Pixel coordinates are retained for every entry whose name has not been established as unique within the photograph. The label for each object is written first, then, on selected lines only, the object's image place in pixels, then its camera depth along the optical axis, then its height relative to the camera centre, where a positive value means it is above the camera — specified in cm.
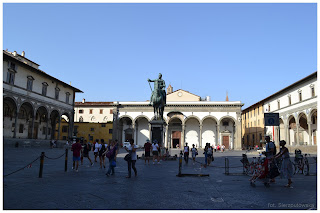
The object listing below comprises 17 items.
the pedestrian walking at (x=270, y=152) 692 -87
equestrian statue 1769 +173
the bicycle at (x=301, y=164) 938 -155
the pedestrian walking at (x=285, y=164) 680 -114
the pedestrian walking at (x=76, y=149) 977 -103
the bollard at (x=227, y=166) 947 -159
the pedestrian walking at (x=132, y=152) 849 -98
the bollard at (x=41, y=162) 799 -125
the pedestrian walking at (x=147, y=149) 1371 -146
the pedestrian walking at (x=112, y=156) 879 -117
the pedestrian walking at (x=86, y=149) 1204 -127
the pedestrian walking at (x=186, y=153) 1432 -170
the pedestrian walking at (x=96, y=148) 1291 -129
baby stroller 678 -137
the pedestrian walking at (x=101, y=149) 1148 -128
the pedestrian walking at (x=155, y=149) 1400 -146
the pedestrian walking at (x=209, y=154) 1273 -155
